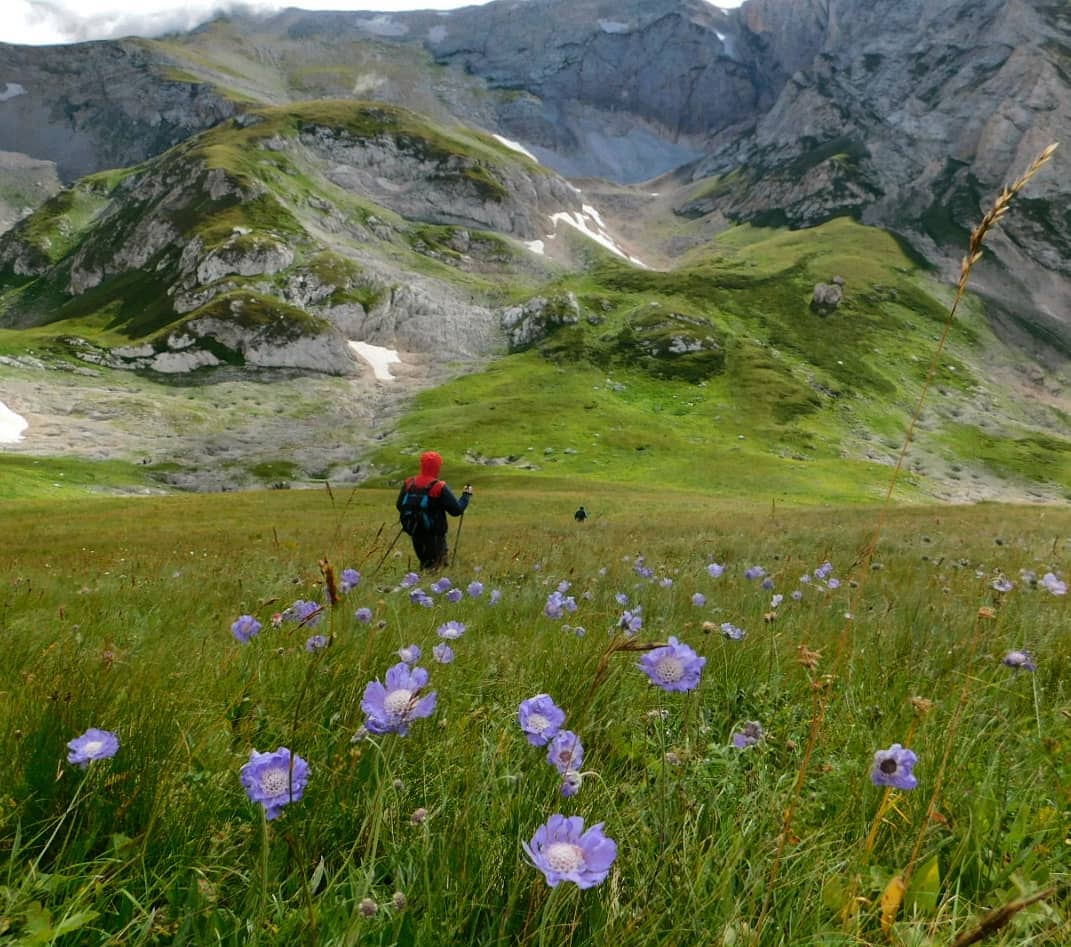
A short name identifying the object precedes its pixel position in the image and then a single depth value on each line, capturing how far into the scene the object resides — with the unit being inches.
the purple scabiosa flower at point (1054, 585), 179.8
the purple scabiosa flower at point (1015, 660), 115.8
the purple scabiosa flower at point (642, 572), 271.0
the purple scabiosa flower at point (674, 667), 82.6
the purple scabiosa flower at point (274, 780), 60.9
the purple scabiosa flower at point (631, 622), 102.6
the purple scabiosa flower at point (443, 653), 104.2
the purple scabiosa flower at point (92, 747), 66.9
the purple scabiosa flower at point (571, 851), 48.9
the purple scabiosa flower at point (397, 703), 67.4
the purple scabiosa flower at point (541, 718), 71.0
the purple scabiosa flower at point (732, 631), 134.1
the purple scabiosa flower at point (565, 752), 69.7
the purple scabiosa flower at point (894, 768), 71.3
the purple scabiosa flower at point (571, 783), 65.8
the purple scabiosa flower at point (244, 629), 121.7
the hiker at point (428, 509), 452.1
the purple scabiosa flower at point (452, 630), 119.2
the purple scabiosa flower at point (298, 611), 151.0
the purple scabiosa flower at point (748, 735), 100.8
